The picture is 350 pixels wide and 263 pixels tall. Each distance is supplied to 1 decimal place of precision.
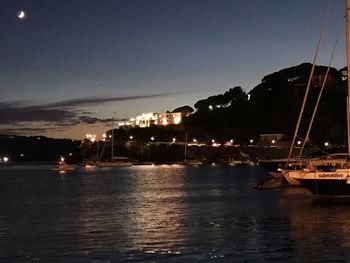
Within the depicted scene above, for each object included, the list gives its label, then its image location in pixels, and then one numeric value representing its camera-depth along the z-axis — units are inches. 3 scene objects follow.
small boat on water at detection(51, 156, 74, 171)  6990.2
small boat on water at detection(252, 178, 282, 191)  2637.8
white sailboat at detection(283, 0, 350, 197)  1728.6
